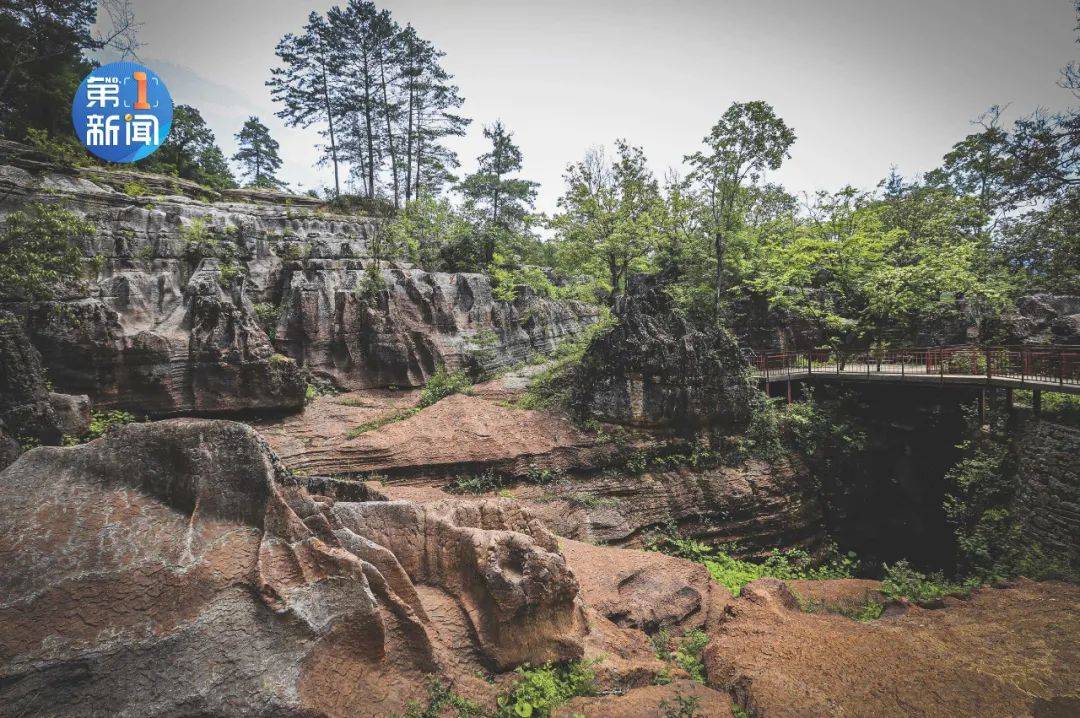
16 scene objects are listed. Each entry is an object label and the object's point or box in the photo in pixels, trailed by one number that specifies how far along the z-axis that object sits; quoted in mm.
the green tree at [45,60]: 14259
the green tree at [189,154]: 25984
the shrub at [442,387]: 15672
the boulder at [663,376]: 13484
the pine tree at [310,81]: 26172
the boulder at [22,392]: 9383
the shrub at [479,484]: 11656
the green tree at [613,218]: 18109
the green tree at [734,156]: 16219
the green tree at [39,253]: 11633
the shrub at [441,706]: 4434
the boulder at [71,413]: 11132
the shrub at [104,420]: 11705
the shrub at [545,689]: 4641
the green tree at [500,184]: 32812
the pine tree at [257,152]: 38125
